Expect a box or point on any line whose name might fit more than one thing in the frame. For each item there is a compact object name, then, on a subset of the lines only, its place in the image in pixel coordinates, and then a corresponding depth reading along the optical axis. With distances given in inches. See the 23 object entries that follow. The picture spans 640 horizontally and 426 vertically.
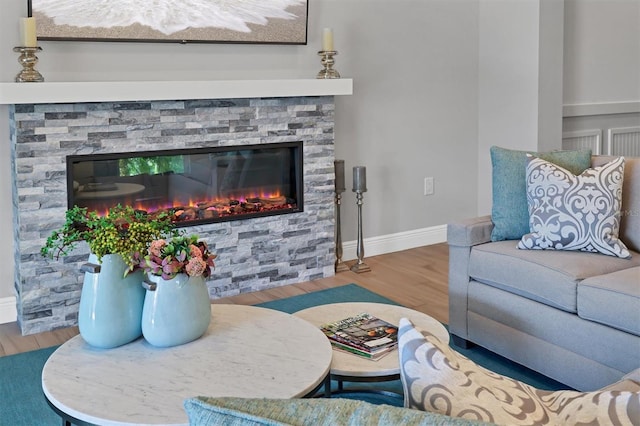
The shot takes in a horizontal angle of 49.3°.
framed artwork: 137.9
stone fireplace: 133.5
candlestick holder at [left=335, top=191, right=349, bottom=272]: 175.9
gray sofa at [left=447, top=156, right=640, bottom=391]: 94.8
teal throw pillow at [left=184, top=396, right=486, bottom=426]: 33.5
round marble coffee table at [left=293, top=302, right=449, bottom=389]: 81.3
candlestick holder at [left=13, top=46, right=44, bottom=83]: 131.3
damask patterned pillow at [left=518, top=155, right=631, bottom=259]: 109.7
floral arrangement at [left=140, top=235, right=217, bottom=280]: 79.5
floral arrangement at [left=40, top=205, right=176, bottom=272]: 80.5
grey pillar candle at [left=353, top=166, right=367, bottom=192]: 172.2
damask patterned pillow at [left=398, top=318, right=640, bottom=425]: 39.7
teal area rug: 101.0
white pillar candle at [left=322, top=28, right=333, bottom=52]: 163.5
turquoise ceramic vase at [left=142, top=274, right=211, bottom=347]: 79.7
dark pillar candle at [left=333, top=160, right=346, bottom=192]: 171.5
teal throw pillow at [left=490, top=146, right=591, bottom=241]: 119.6
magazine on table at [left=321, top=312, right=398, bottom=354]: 87.1
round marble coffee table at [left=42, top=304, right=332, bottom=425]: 67.6
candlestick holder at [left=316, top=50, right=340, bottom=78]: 165.2
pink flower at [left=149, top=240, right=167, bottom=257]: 80.0
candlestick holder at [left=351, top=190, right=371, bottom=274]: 175.2
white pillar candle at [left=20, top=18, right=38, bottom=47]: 129.8
